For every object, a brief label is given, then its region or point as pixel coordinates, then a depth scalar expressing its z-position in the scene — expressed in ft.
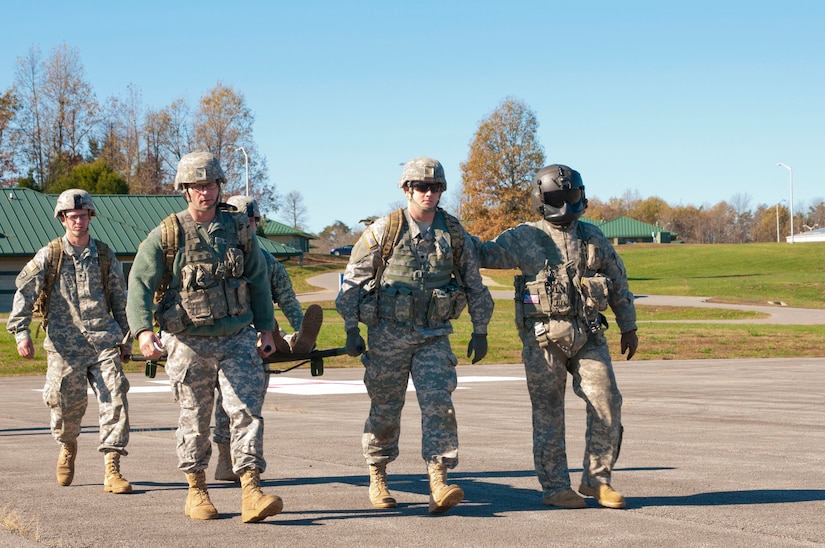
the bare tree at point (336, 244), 648.70
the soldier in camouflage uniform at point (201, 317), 23.79
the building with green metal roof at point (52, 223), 160.66
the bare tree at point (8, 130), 284.20
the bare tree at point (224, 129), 298.15
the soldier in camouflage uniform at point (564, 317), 25.09
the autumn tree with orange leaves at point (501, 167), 282.56
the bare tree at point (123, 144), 318.65
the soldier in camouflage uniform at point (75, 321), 29.40
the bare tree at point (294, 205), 544.13
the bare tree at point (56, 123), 295.48
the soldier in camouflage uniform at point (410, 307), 24.70
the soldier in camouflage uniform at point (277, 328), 28.05
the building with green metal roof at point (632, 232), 479.82
